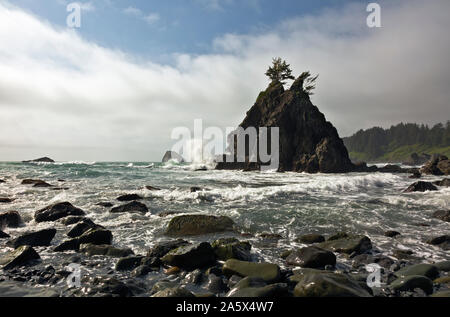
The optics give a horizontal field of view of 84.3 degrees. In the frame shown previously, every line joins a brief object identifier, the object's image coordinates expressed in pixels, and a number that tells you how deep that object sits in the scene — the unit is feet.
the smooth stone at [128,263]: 19.12
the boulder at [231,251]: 20.83
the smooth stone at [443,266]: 18.76
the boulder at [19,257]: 19.21
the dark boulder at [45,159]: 353.76
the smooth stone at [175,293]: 14.08
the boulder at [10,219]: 31.73
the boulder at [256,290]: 14.16
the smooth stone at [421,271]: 17.58
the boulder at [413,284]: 15.50
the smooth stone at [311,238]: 26.20
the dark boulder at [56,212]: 34.97
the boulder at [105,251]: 21.95
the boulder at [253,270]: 16.68
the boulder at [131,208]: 40.53
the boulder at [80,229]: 28.71
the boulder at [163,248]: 21.59
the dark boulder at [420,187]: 64.11
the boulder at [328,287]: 13.46
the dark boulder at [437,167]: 142.22
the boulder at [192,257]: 19.48
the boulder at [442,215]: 34.99
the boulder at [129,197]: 50.19
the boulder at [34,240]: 24.59
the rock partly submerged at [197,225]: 29.84
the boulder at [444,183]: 77.46
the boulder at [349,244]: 22.62
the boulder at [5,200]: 47.40
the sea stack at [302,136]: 167.02
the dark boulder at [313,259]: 19.70
